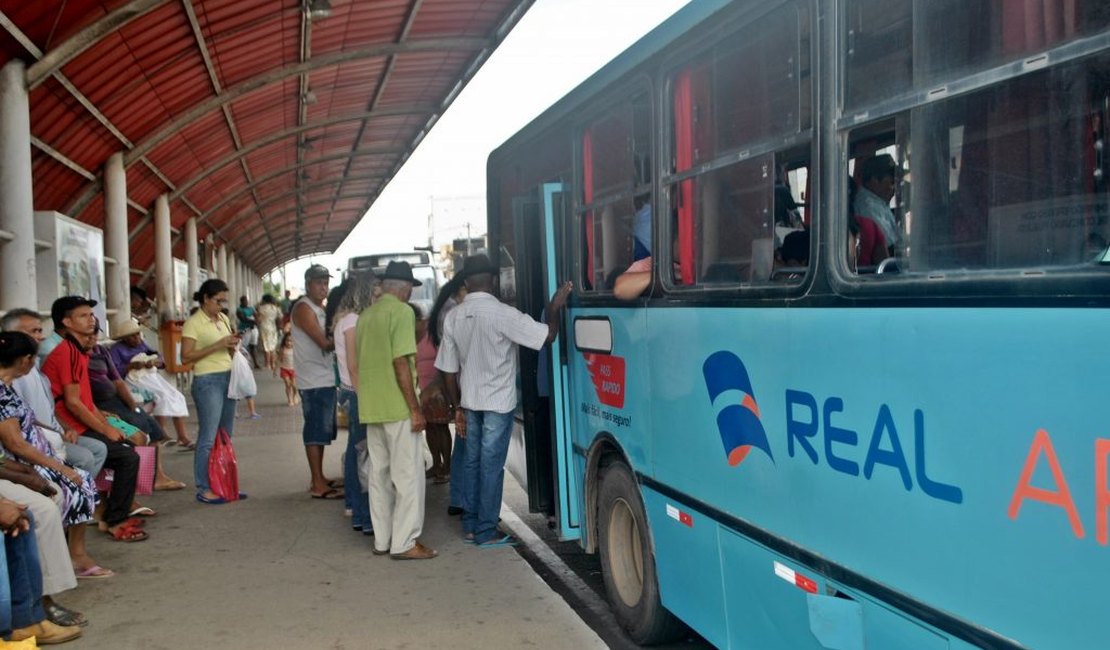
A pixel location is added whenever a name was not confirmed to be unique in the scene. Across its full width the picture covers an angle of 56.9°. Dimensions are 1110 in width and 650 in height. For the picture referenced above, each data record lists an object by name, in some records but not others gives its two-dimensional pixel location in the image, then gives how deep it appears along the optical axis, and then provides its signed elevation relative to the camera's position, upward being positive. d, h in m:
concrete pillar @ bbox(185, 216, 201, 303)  24.22 +1.31
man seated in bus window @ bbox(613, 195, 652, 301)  4.60 +0.15
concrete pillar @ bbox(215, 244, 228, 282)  33.22 +1.44
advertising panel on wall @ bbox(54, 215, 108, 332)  9.70 +0.49
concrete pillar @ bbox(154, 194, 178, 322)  18.59 +0.84
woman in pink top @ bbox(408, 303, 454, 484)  8.17 -0.88
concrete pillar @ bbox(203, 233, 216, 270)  30.09 +1.58
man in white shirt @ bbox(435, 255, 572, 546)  6.40 -0.48
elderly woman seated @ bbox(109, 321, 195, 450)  9.09 -0.55
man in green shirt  6.48 -0.71
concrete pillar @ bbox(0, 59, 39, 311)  9.27 +1.12
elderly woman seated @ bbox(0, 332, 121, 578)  5.11 -0.67
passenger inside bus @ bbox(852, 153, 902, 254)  2.91 +0.27
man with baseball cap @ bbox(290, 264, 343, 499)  8.26 -0.54
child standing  16.31 -1.06
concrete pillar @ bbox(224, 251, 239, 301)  37.25 +1.03
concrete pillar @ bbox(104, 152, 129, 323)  15.01 +1.24
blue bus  2.27 -0.10
